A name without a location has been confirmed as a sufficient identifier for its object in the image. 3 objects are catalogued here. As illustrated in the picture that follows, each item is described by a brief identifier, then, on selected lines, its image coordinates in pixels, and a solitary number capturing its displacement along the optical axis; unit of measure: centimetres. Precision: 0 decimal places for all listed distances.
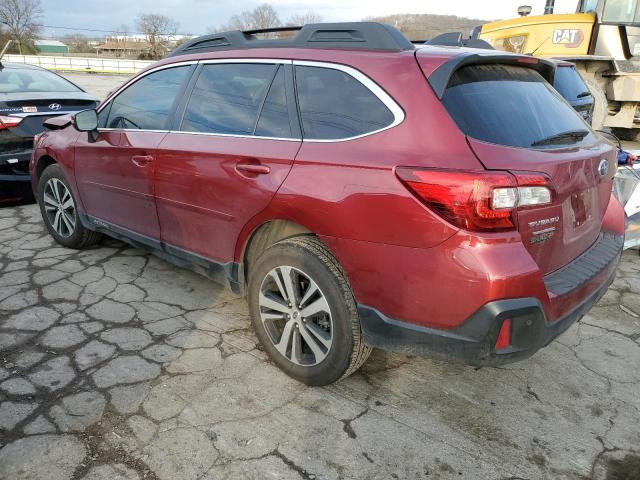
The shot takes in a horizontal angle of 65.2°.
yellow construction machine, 856
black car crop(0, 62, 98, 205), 538
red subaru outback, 197
